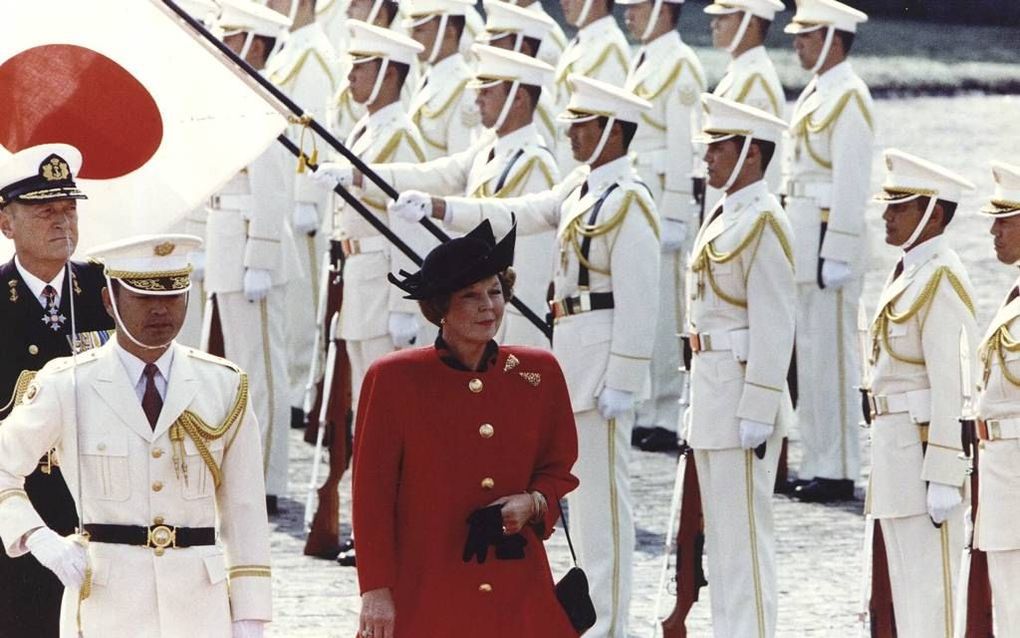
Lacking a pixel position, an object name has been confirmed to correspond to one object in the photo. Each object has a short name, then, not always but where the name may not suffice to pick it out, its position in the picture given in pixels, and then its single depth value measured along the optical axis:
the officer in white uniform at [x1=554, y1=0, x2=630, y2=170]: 13.06
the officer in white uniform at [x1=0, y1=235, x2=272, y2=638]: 6.66
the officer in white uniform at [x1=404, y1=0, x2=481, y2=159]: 11.99
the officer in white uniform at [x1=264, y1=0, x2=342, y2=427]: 12.53
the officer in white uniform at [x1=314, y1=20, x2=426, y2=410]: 10.93
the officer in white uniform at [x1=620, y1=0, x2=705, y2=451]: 12.62
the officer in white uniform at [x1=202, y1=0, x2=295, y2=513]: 11.68
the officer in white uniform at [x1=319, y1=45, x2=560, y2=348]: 10.28
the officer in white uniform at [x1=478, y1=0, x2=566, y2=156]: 11.92
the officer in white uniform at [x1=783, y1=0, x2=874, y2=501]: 11.50
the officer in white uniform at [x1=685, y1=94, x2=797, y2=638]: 8.95
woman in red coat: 6.54
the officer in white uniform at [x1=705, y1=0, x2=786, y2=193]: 12.05
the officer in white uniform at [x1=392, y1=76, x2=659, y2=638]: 9.24
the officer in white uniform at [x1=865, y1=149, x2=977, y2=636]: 8.47
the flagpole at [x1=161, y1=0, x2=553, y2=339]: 8.79
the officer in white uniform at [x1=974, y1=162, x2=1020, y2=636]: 8.08
